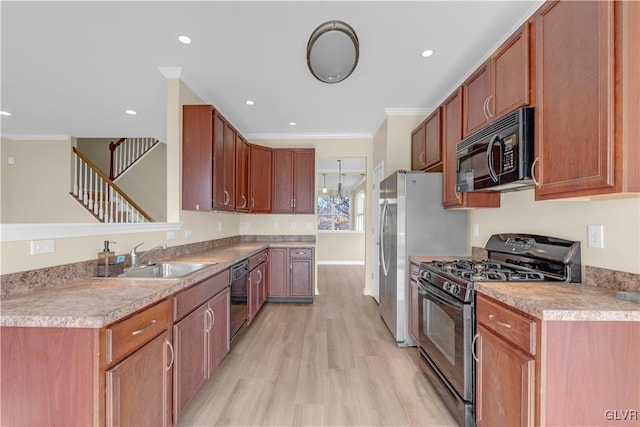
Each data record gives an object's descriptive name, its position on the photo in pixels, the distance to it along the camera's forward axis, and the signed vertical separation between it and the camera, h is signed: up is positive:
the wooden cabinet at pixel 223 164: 2.88 +0.54
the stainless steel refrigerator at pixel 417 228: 2.74 -0.13
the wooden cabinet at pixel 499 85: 1.64 +0.85
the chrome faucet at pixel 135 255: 2.04 -0.31
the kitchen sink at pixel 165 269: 2.04 -0.43
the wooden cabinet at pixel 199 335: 1.65 -0.82
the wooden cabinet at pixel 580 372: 1.14 -0.64
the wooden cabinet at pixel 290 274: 4.09 -0.86
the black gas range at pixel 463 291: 1.66 -0.50
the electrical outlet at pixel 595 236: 1.52 -0.12
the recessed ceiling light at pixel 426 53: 2.39 +1.36
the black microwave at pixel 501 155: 1.60 +0.37
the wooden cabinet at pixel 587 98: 1.14 +0.51
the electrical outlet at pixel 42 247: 1.43 -0.17
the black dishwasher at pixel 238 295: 2.55 -0.78
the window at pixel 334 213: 8.80 +0.03
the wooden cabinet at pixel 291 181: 4.45 +0.51
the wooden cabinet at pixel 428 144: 2.81 +0.76
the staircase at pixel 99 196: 4.98 +0.31
